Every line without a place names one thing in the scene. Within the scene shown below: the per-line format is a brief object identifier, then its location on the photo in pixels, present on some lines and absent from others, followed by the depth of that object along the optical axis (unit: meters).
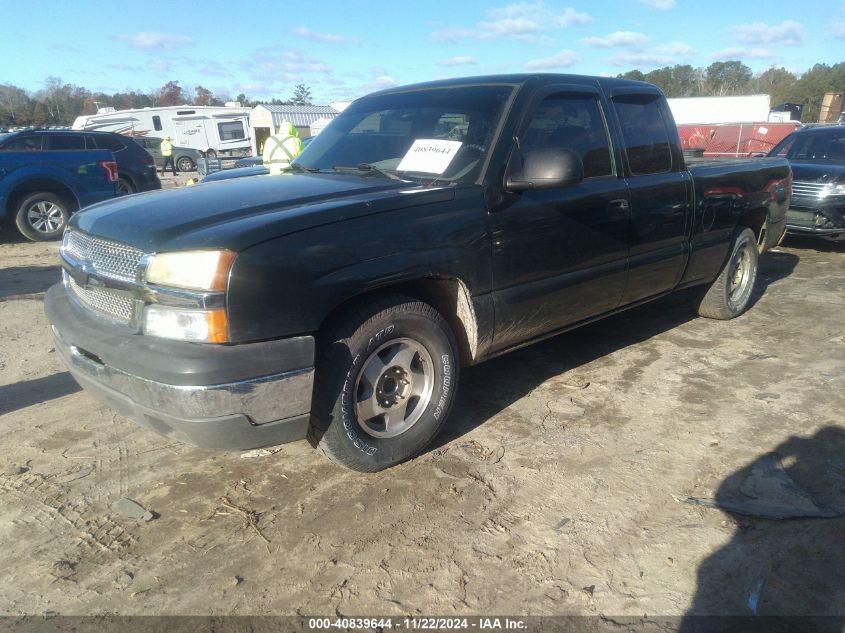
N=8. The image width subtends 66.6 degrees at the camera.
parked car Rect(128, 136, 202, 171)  32.03
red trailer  19.47
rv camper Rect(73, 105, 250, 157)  36.16
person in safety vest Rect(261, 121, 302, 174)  7.27
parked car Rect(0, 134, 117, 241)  9.58
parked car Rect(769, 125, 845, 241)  8.09
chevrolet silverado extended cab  2.49
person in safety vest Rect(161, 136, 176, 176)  28.09
